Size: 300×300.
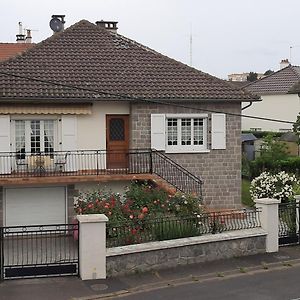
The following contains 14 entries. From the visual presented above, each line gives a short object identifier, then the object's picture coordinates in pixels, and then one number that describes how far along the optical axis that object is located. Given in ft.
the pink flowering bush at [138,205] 54.85
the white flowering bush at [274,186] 75.82
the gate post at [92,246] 46.93
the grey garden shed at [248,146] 127.00
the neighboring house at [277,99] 165.99
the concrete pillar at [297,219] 59.16
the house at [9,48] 126.44
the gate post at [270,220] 56.08
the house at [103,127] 69.72
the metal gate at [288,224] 58.59
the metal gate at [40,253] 46.96
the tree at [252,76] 330.34
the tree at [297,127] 100.31
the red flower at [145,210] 55.19
